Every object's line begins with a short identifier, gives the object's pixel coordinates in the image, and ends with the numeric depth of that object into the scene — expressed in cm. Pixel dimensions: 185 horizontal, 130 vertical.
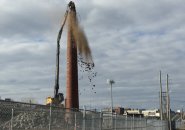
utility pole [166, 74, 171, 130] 5981
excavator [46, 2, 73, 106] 4702
